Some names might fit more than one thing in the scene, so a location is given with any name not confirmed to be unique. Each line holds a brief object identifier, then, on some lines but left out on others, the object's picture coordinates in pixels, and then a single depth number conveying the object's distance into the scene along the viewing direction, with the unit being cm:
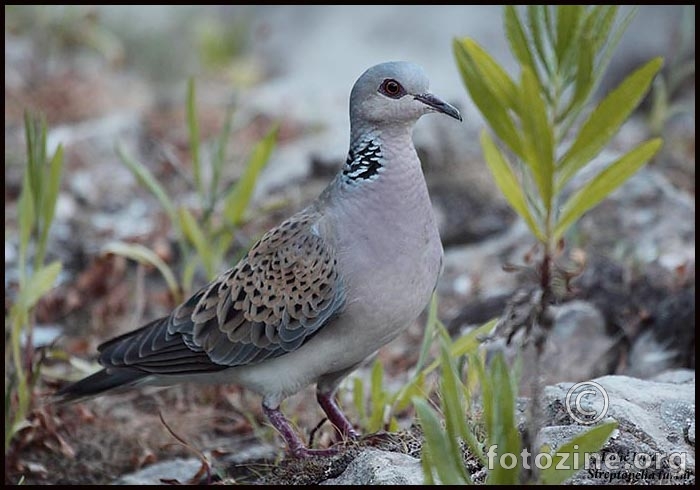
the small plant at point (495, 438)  478
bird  681
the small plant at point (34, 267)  801
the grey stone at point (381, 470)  566
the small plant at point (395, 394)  732
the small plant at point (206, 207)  914
